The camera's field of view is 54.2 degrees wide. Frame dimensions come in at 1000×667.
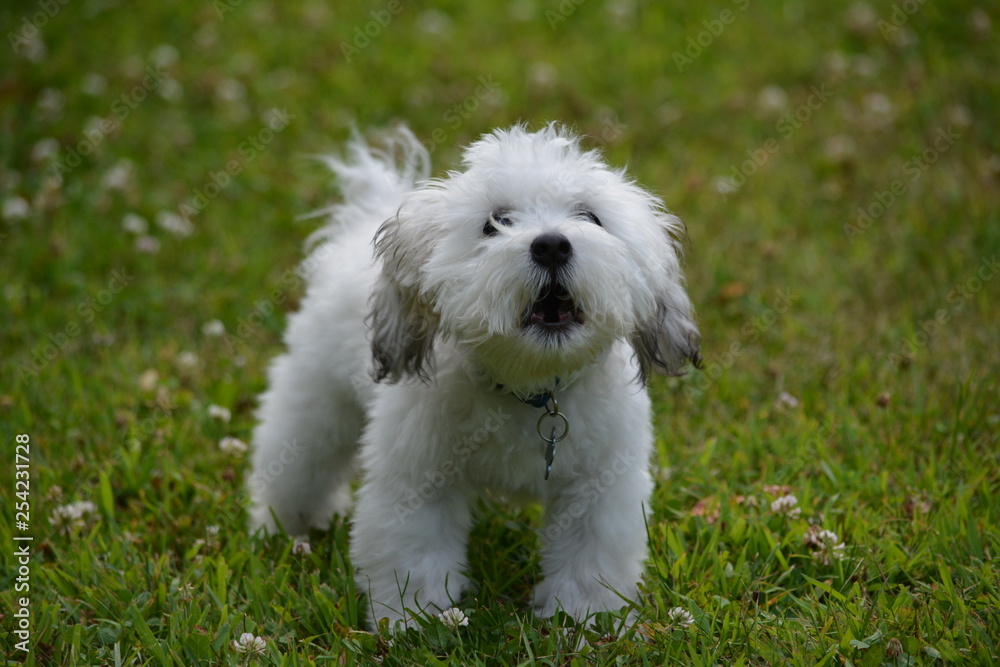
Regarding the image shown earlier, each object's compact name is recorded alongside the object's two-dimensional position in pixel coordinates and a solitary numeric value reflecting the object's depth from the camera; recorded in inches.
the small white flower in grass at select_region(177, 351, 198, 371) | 176.7
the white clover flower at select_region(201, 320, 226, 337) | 184.5
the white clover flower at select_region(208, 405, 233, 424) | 159.0
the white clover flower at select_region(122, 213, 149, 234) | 216.7
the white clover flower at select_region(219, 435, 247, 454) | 149.8
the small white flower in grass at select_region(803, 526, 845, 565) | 122.5
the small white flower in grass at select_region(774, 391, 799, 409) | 156.4
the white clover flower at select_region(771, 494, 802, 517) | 130.3
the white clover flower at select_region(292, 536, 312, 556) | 131.5
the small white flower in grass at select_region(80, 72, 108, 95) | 268.5
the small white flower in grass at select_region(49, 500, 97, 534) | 135.0
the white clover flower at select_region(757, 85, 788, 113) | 258.2
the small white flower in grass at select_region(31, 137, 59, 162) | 238.5
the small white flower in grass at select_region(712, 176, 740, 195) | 224.5
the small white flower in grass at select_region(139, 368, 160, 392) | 170.6
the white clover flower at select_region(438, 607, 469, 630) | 109.8
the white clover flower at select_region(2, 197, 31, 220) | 218.1
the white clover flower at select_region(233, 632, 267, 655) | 108.8
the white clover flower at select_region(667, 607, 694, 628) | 110.2
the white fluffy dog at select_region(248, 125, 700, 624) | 98.6
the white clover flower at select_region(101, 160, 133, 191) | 232.4
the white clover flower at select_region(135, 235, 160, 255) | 212.2
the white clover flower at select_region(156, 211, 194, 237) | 219.5
